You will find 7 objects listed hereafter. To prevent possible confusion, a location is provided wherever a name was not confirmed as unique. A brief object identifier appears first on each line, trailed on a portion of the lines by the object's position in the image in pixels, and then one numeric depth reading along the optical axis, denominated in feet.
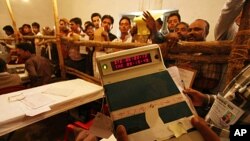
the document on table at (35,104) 4.58
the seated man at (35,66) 8.04
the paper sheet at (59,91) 5.62
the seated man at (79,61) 7.27
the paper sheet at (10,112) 4.18
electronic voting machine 1.65
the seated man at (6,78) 6.64
